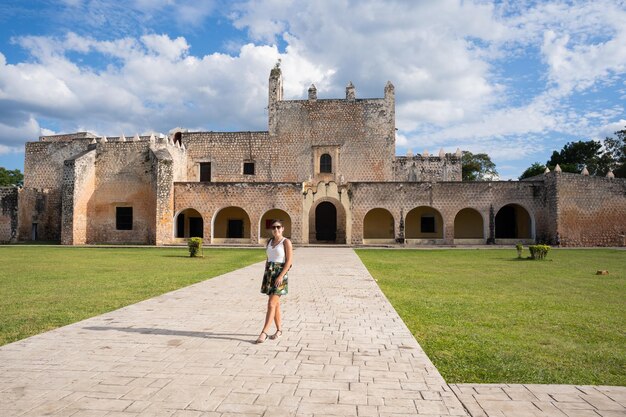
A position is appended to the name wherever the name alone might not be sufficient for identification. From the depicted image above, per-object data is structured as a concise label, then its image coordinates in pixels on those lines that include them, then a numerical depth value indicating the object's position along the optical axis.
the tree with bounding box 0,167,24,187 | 56.31
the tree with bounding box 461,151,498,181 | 51.09
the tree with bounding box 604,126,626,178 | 42.66
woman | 5.20
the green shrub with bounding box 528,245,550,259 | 16.64
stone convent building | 25.89
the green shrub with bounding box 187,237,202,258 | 17.36
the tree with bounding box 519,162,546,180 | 48.38
